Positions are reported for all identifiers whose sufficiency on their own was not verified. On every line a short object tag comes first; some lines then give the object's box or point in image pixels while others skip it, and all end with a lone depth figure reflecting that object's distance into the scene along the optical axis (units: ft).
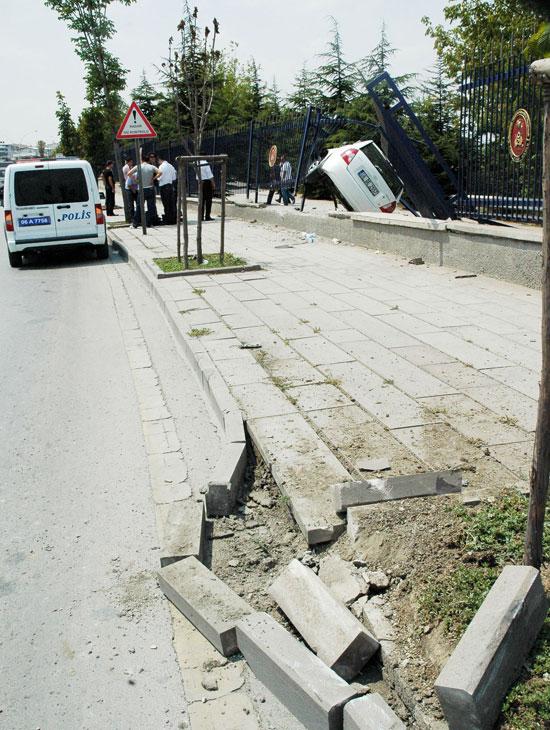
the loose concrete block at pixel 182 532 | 12.09
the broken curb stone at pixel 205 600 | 10.22
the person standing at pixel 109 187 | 87.25
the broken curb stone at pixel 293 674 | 8.47
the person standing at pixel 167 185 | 68.03
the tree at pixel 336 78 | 90.89
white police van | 49.60
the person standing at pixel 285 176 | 63.59
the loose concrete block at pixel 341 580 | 10.52
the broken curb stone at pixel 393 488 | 12.63
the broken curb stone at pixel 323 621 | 9.29
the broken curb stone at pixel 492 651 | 7.48
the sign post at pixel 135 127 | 55.01
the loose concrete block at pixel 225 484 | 13.84
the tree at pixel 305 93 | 91.81
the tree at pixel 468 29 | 73.15
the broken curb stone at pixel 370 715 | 7.97
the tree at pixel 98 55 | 77.36
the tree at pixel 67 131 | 155.22
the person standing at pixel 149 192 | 64.13
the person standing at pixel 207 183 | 66.49
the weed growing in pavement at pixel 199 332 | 25.84
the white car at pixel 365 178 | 53.26
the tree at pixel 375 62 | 87.30
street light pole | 8.19
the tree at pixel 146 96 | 148.46
